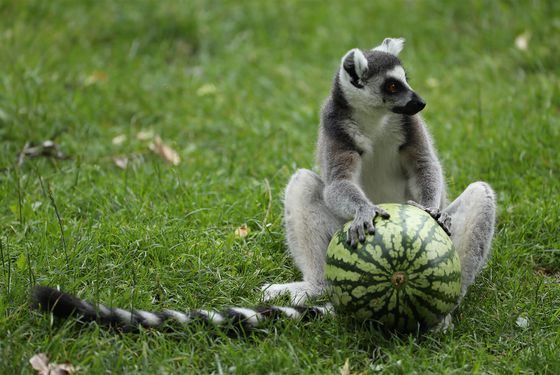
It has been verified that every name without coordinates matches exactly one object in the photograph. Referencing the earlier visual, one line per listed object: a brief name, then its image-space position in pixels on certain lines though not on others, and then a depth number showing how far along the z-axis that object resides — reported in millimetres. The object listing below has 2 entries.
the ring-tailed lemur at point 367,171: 8687
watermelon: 7523
